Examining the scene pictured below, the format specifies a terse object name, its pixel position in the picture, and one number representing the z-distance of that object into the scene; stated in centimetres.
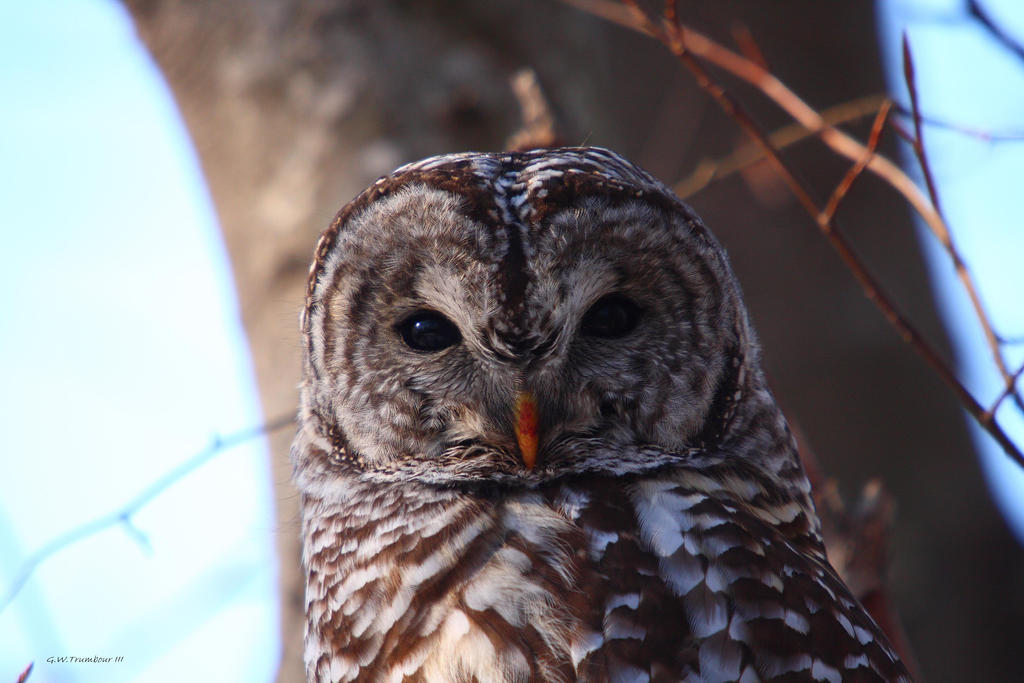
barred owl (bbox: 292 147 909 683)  392
